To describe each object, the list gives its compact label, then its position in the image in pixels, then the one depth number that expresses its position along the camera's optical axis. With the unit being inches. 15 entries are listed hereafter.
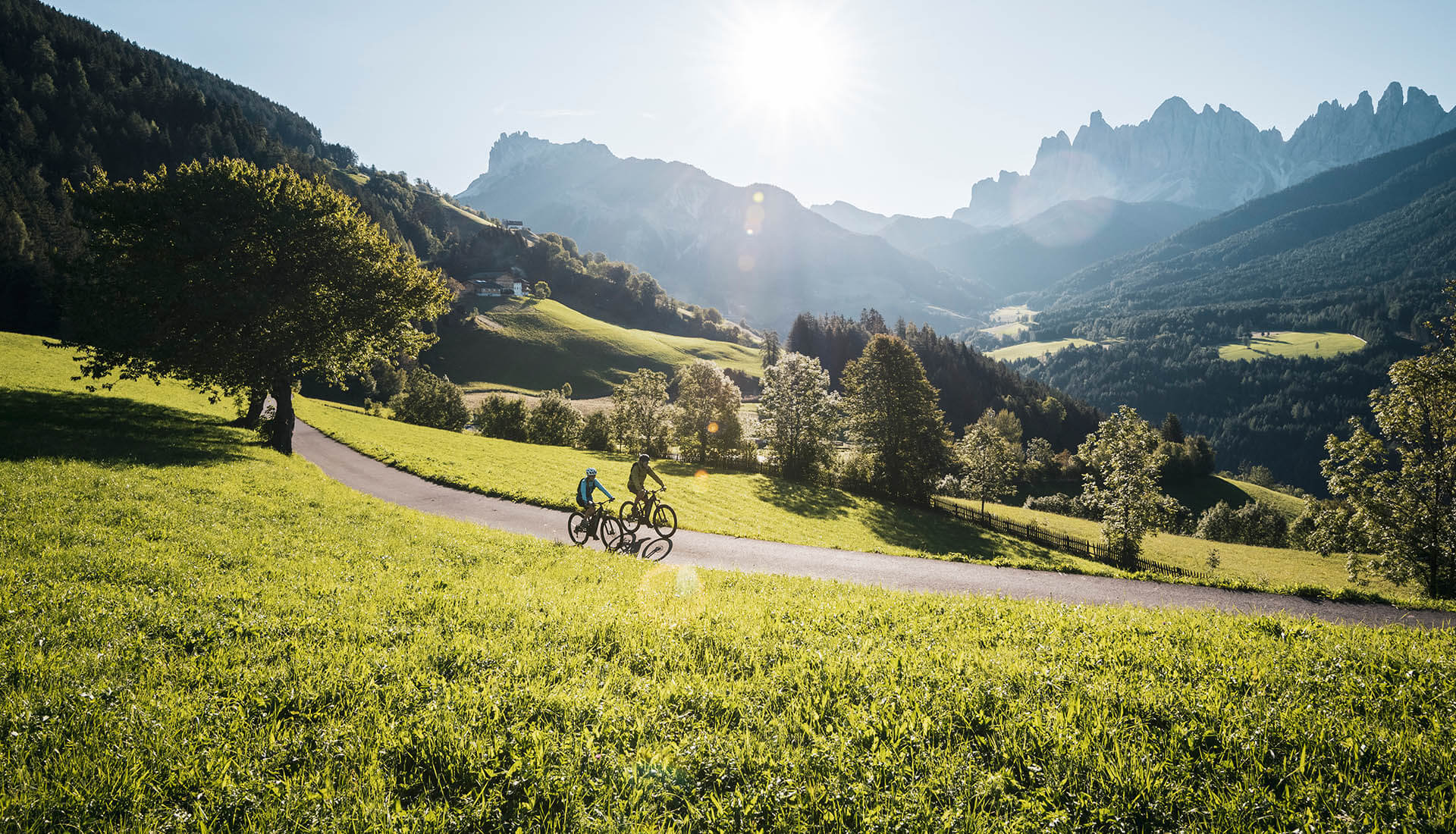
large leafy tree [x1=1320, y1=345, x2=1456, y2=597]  952.9
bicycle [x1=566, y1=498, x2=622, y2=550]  747.4
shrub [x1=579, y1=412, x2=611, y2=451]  2433.6
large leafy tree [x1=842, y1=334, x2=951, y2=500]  1828.2
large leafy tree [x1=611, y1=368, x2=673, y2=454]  2431.1
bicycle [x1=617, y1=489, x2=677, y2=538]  776.9
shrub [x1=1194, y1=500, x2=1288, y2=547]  2891.2
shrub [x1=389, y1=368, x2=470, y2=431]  2677.2
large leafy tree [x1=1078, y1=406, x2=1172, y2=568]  1272.1
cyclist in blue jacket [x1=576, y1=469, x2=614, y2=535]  711.1
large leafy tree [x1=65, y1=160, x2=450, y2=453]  991.6
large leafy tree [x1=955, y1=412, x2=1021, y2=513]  1930.4
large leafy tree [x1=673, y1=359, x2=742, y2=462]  2252.7
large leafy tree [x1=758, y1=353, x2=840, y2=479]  2041.1
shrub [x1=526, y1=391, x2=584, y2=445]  2466.8
